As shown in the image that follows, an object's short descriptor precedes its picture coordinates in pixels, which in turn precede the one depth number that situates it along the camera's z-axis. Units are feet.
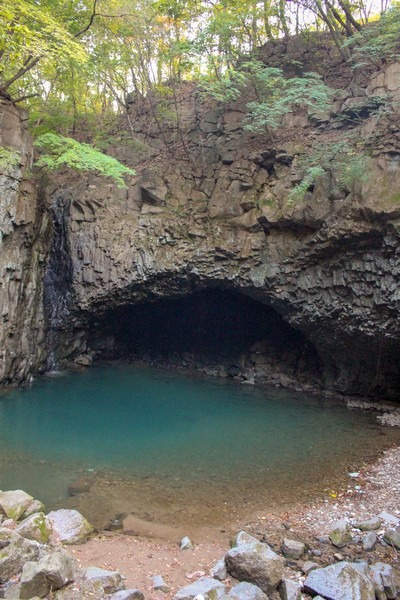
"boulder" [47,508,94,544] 18.33
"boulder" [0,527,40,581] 14.11
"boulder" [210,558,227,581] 15.92
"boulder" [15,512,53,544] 16.99
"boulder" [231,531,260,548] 18.32
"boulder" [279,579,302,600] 14.56
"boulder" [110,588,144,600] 13.21
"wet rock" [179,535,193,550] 18.62
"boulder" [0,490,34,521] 19.08
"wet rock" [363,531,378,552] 18.68
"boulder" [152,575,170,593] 14.89
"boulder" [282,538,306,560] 18.08
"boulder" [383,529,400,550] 18.75
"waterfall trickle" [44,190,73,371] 51.57
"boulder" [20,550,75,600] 13.11
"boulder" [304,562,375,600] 14.55
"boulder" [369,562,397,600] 15.17
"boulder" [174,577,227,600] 14.08
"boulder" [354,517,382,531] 20.45
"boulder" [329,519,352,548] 19.15
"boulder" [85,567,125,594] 14.21
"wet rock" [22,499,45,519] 19.51
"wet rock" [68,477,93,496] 24.16
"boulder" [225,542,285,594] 15.07
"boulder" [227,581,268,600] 13.83
